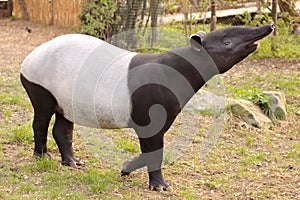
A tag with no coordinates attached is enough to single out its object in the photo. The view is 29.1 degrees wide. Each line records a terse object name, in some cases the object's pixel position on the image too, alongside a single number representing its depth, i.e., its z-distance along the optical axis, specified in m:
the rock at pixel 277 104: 7.74
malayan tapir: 4.68
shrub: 11.05
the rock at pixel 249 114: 7.40
